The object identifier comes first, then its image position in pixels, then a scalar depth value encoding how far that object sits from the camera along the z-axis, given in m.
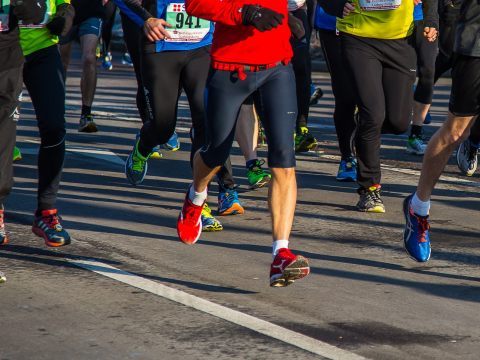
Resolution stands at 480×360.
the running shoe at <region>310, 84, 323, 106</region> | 14.86
